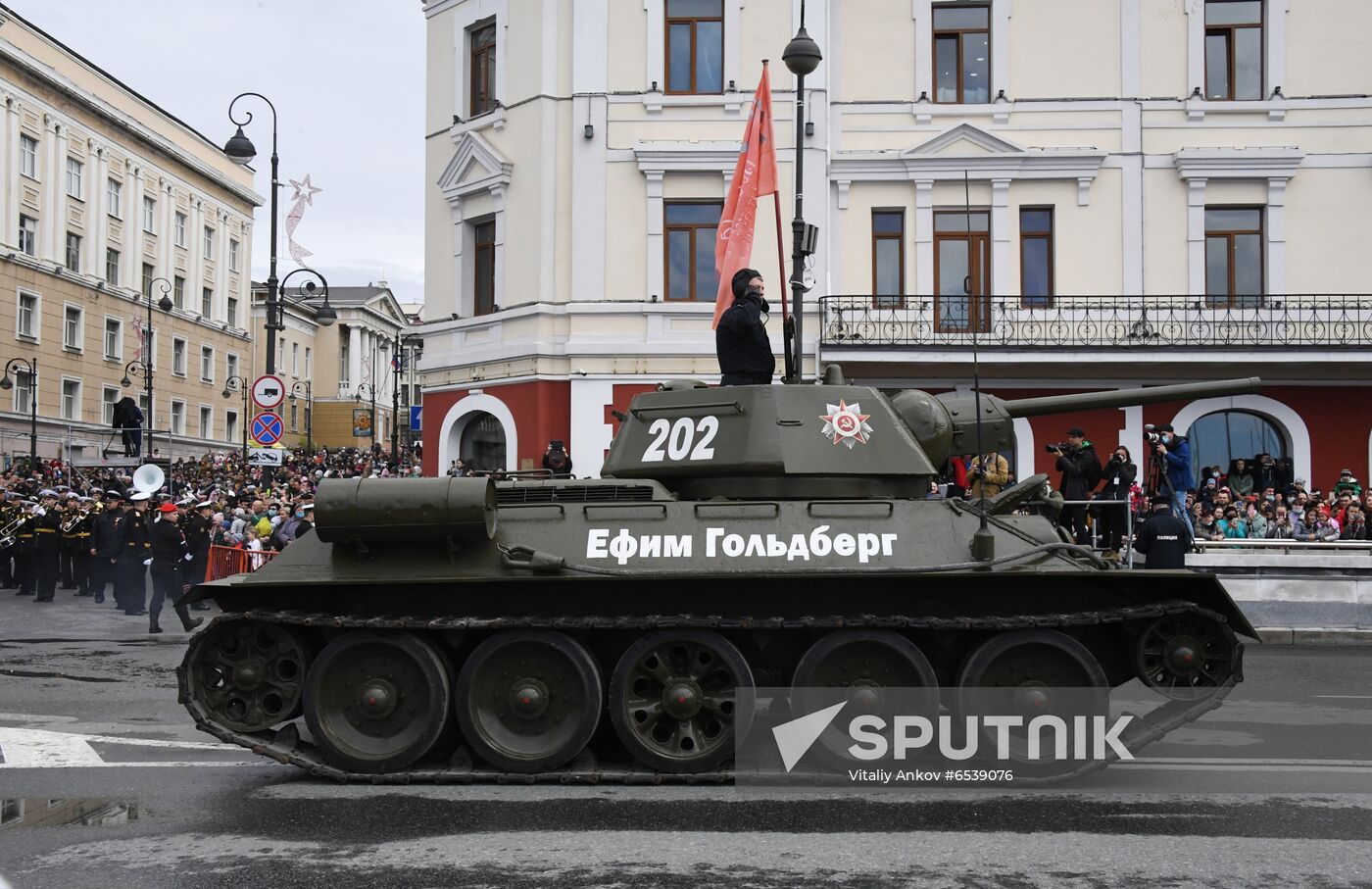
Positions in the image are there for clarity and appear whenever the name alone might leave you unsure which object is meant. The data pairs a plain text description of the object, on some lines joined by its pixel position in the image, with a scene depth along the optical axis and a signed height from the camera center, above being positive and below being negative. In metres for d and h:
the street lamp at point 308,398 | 71.56 +4.22
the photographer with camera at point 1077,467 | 15.48 +0.17
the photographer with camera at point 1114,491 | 15.83 -0.12
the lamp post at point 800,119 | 16.67 +4.80
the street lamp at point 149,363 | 37.84 +4.09
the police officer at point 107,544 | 20.14 -1.09
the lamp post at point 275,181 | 23.27 +5.09
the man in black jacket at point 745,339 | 10.16 +1.05
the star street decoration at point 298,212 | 27.59 +5.44
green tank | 8.52 -0.94
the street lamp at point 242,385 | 61.05 +4.15
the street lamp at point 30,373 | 38.08 +3.11
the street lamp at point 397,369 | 31.70 +3.09
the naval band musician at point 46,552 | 22.00 -1.30
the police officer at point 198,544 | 20.02 -1.05
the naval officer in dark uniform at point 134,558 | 19.62 -1.24
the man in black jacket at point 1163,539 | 14.95 -0.63
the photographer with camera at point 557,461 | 14.59 +0.17
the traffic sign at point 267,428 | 21.19 +0.72
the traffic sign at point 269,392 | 21.06 +1.28
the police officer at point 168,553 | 17.73 -1.09
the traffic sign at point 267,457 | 21.20 +0.27
